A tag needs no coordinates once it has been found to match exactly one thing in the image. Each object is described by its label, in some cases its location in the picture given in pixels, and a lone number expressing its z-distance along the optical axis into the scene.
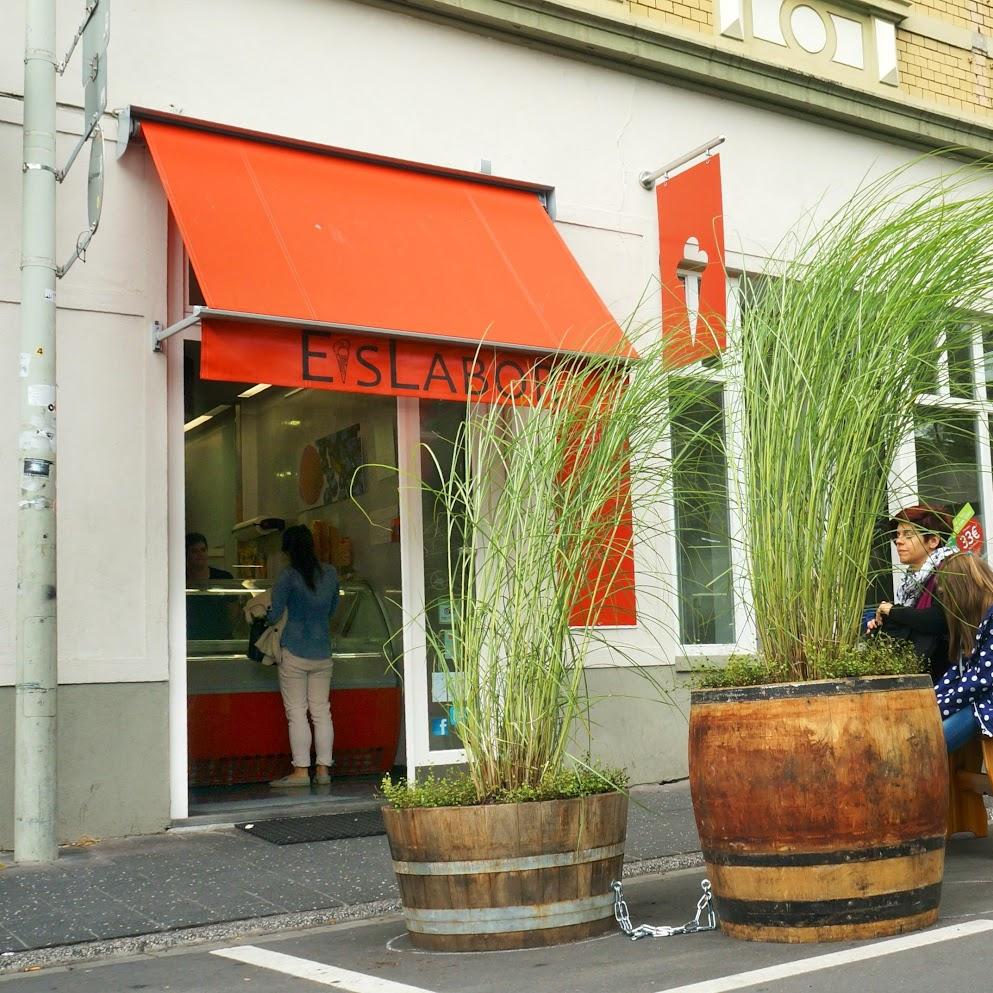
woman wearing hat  5.75
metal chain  4.56
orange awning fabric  6.74
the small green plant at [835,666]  4.32
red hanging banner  8.83
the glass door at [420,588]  8.11
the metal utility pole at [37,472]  6.24
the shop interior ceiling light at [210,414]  12.32
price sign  8.70
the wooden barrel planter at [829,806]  4.10
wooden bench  6.25
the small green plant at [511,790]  4.51
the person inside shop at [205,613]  9.02
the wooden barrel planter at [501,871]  4.34
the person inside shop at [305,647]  8.99
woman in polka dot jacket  5.69
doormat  6.91
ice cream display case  8.96
